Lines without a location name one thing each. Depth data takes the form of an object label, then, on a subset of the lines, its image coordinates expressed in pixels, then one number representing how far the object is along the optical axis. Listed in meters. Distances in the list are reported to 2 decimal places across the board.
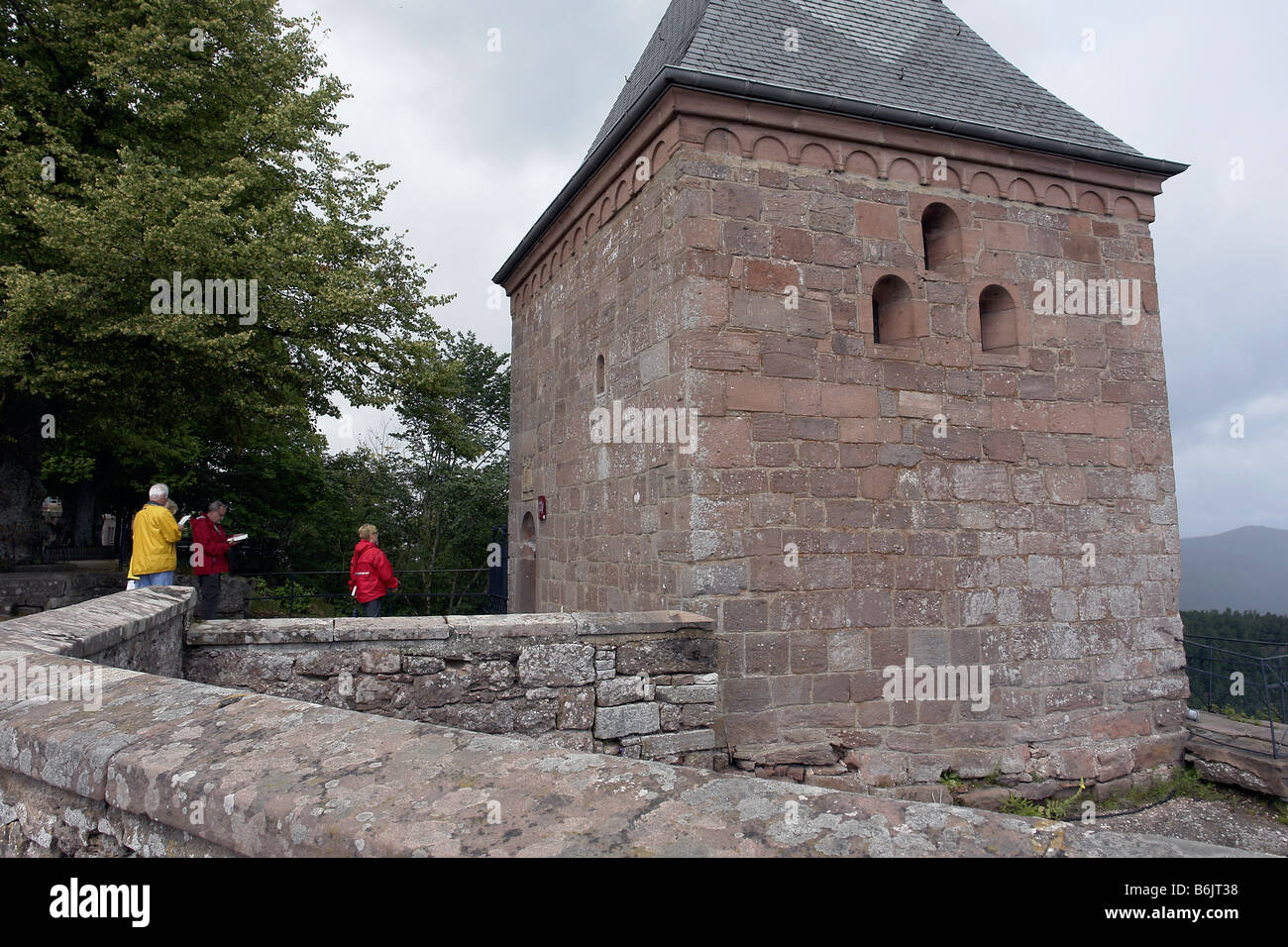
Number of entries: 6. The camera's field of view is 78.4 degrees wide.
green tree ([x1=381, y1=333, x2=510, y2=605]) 21.33
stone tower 5.89
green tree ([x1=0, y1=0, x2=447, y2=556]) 9.32
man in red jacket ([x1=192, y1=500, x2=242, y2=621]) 8.10
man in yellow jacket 6.10
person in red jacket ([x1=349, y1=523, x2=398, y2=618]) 7.34
